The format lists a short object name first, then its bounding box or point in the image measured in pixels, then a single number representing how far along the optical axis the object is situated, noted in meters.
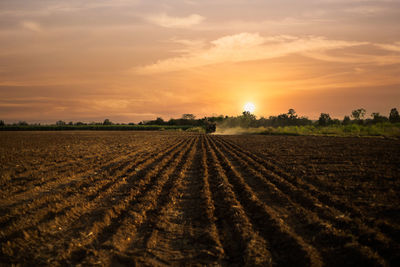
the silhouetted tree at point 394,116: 77.12
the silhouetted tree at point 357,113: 112.26
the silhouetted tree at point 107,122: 122.85
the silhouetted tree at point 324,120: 97.94
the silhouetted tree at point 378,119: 80.70
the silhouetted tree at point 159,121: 139.40
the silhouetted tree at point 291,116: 118.70
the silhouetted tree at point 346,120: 100.77
